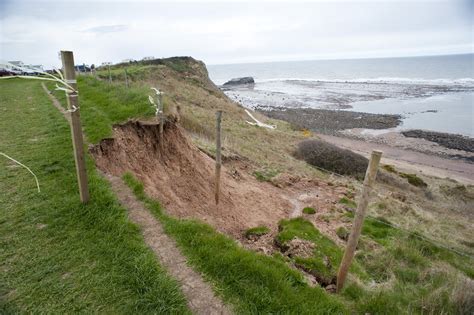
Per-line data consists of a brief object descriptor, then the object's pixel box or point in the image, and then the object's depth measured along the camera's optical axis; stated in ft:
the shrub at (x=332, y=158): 59.88
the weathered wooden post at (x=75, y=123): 13.75
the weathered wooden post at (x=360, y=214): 14.07
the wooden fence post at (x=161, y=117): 29.81
